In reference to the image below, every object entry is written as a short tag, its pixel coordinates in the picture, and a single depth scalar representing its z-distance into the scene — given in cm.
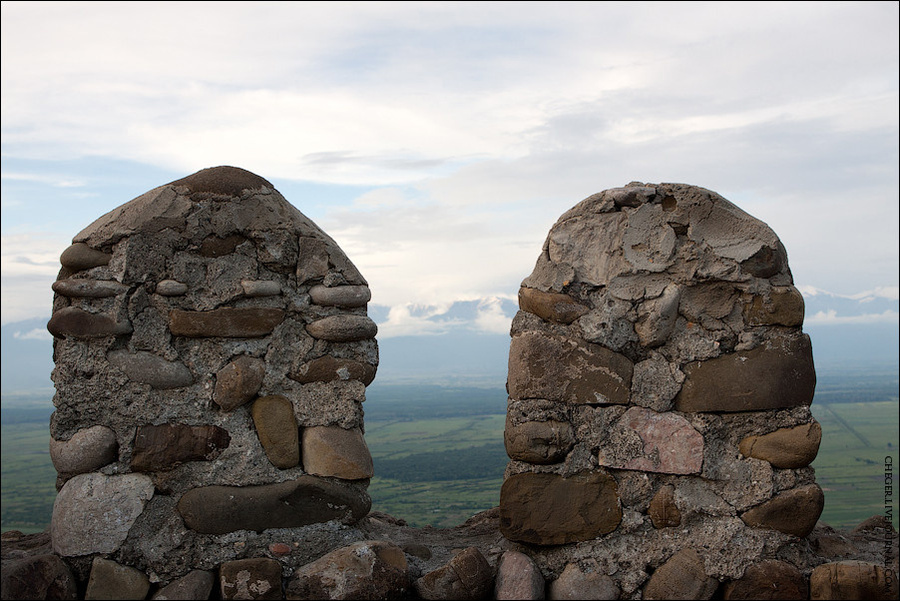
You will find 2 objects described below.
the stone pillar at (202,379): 335
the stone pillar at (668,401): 332
